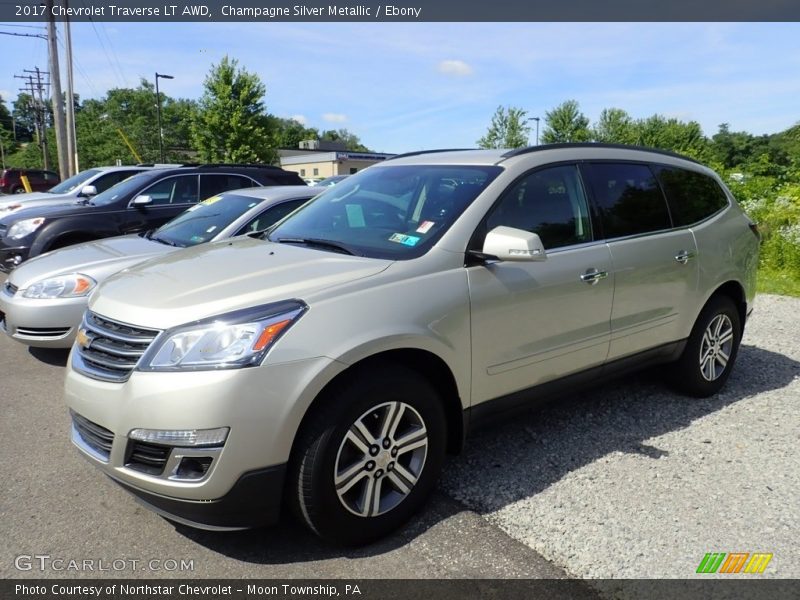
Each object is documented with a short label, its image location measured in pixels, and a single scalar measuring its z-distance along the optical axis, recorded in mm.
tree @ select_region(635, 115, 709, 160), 57547
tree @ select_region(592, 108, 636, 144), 58344
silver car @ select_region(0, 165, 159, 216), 11117
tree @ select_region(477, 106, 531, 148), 37281
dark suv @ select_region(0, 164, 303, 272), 7121
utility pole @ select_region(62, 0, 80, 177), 23859
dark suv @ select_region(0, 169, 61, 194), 30750
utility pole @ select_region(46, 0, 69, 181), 22766
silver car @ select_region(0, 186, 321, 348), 4957
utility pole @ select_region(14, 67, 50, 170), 57375
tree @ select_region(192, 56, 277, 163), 36219
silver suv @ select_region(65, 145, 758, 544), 2459
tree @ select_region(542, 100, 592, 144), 50500
